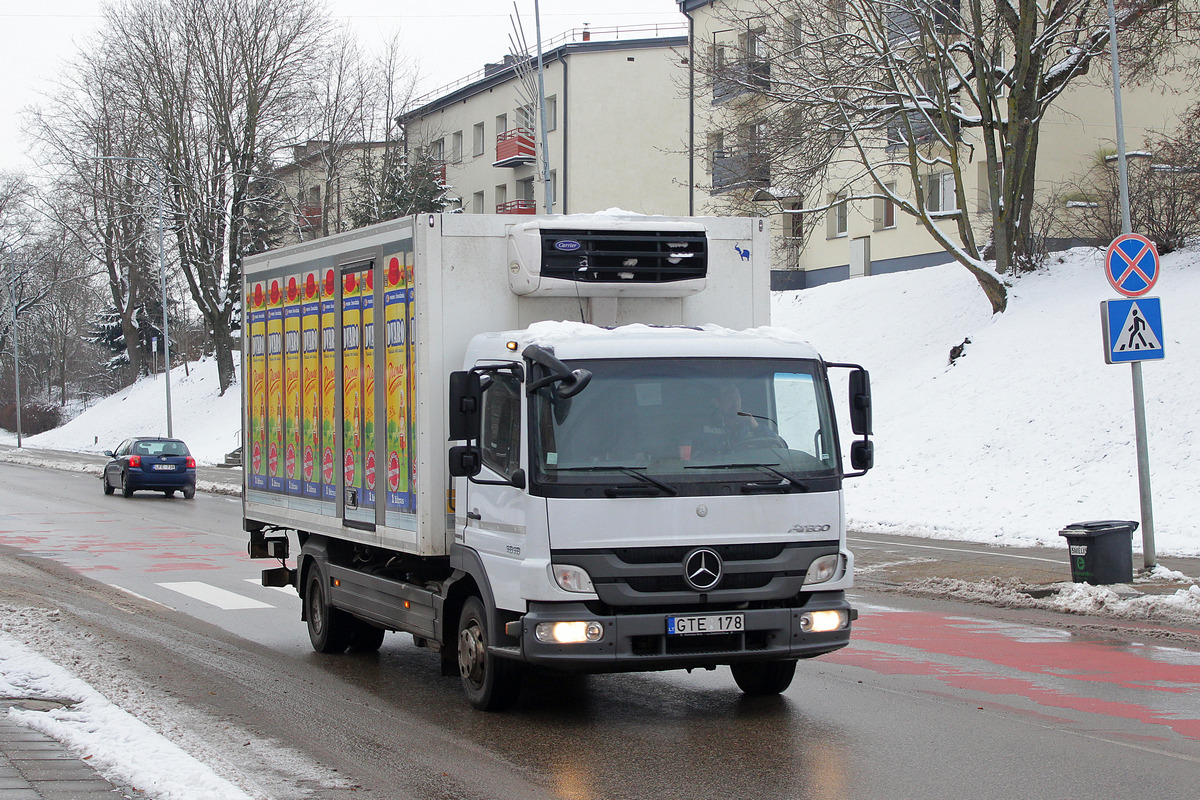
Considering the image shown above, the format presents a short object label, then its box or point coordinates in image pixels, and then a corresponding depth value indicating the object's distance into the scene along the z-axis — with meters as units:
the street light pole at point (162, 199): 42.84
